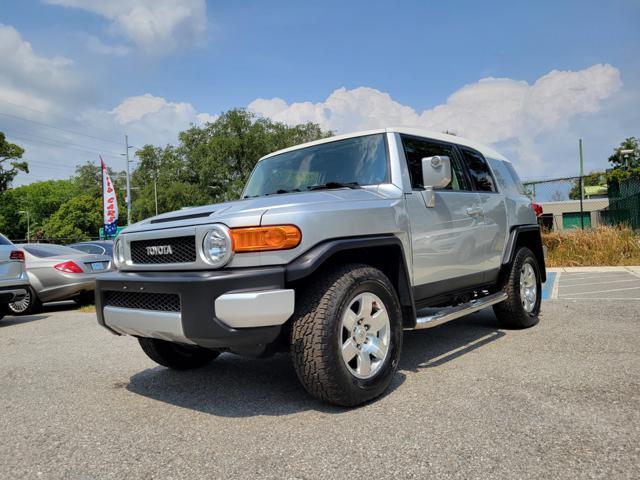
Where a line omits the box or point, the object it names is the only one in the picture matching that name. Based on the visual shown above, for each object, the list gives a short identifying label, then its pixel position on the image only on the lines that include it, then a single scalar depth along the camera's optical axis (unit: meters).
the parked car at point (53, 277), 8.84
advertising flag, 28.16
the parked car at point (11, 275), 7.30
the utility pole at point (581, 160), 52.37
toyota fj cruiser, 2.86
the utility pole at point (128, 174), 43.63
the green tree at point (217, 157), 45.50
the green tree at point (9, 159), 42.66
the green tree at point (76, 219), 74.31
